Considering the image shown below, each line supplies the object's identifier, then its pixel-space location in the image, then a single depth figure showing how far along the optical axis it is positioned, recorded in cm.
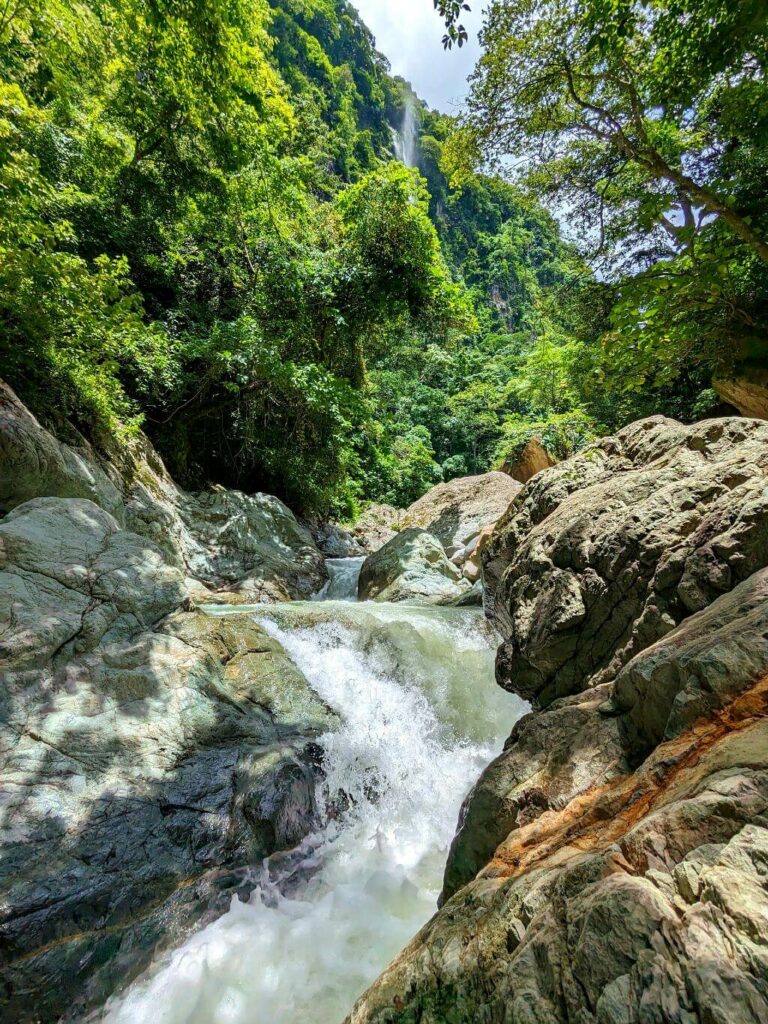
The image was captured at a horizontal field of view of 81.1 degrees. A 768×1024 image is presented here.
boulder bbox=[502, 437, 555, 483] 1596
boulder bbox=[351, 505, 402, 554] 1648
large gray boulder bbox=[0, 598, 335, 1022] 275
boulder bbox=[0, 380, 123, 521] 547
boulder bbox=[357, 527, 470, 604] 960
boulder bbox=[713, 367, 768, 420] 803
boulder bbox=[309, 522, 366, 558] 1357
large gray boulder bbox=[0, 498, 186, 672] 394
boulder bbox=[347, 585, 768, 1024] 95
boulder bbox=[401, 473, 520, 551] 1364
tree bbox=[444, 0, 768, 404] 402
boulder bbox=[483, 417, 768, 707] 270
